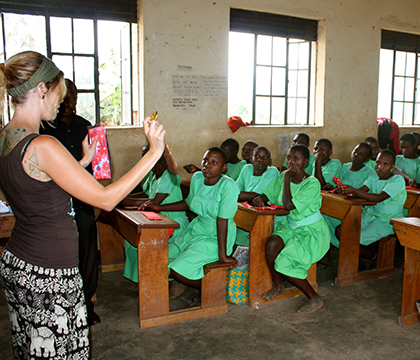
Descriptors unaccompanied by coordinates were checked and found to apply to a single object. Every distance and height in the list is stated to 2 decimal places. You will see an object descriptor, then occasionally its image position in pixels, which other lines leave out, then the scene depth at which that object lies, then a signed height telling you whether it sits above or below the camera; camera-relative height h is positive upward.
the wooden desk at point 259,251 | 3.38 -1.04
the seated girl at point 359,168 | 4.63 -0.48
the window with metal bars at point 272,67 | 5.68 +0.84
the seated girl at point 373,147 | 5.56 -0.28
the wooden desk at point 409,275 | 2.94 -1.10
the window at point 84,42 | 4.41 +0.92
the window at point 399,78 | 6.79 +0.84
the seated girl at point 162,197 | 3.62 -0.65
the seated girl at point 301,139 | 5.43 -0.18
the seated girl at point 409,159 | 5.38 -0.43
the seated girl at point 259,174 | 4.18 -0.50
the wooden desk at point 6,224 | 2.64 -0.66
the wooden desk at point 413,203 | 4.22 -0.79
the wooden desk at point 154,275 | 2.95 -1.09
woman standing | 1.32 -0.27
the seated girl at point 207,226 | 3.11 -0.80
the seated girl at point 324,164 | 4.95 -0.47
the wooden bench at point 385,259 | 3.99 -1.30
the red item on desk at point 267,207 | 3.47 -0.70
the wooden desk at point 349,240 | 3.81 -1.06
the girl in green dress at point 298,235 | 3.31 -0.91
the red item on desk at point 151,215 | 3.08 -0.71
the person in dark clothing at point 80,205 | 2.77 -0.55
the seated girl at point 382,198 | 3.88 -0.68
